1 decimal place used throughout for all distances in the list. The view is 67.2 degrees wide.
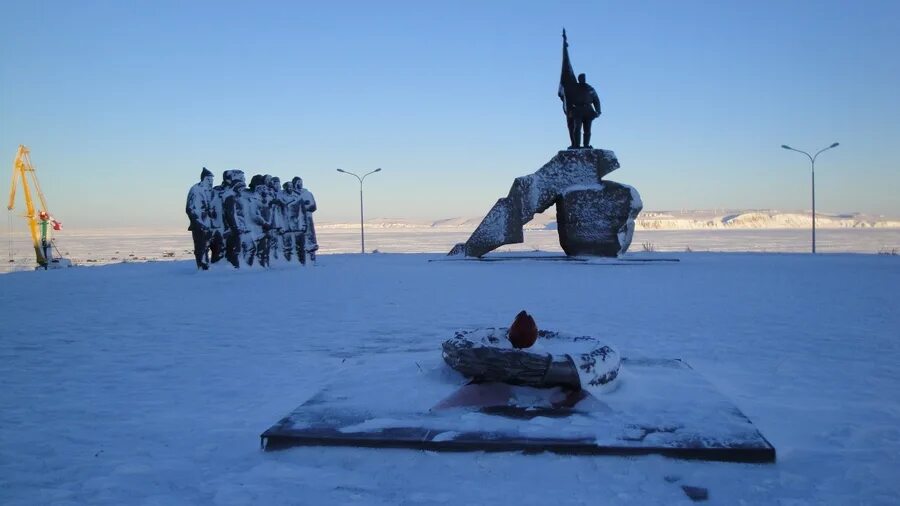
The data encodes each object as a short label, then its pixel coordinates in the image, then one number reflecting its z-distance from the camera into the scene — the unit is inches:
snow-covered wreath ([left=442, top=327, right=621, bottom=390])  186.2
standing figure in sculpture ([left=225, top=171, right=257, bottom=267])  731.4
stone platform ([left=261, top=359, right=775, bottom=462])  154.6
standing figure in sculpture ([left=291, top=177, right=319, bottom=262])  874.8
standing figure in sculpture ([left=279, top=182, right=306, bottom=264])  859.4
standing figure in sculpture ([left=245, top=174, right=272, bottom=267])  772.6
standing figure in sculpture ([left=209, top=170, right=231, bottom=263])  735.7
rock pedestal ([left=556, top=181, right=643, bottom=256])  792.9
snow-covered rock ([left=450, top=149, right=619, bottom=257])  815.1
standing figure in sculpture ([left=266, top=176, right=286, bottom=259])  818.2
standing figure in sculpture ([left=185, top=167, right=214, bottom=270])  701.9
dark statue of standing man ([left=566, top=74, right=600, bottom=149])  819.4
